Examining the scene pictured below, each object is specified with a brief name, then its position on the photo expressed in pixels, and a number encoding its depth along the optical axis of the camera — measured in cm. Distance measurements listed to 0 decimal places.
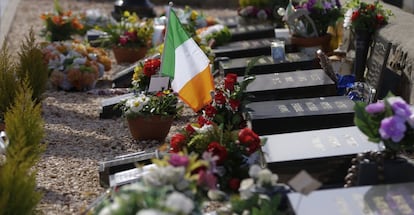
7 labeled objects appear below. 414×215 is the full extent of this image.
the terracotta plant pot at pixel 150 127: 681
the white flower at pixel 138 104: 679
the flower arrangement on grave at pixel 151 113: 679
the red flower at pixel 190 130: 537
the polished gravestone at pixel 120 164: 566
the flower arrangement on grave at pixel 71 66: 920
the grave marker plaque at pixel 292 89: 701
